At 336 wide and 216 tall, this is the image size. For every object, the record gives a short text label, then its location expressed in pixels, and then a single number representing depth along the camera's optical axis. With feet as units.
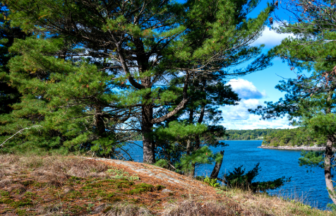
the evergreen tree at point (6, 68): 39.34
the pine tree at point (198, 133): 25.24
